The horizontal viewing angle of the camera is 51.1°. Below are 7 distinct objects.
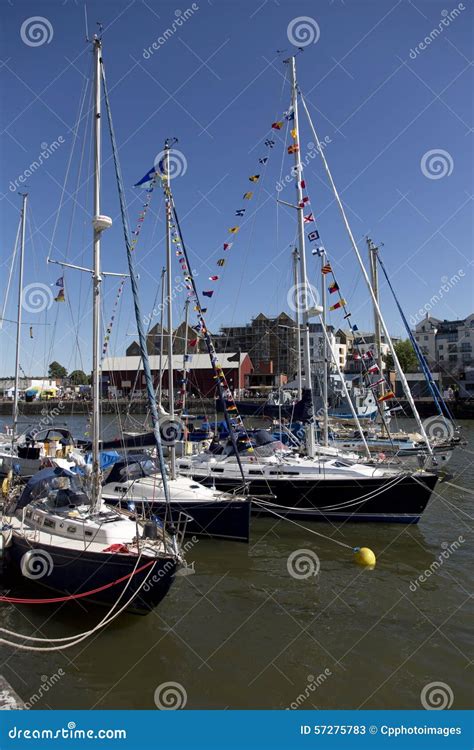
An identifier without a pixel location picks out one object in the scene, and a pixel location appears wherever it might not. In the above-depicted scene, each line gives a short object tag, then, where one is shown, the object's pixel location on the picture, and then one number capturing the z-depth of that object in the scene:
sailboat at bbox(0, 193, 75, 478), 24.06
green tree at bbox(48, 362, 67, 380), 160.88
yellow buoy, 15.07
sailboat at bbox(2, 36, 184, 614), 10.80
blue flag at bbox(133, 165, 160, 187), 15.43
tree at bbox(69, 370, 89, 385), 133.86
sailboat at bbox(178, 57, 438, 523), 19.11
